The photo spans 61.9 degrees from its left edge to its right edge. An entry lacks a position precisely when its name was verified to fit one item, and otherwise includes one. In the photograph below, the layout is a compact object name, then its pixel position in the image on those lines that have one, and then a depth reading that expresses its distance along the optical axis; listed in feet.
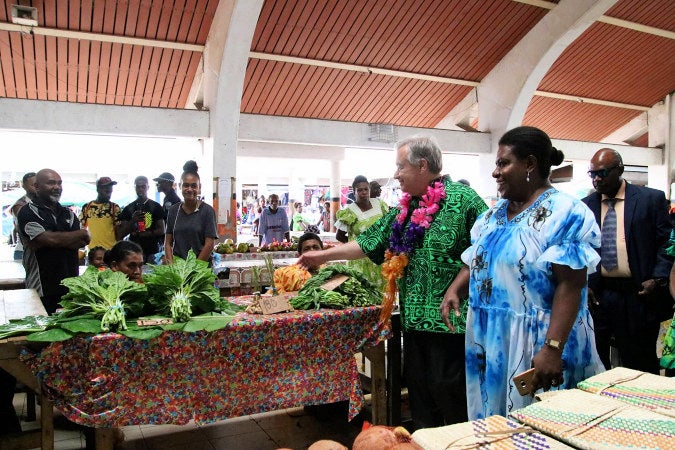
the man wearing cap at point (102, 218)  20.68
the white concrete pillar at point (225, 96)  29.84
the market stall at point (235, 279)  21.81
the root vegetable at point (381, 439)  4.85
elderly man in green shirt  9.44
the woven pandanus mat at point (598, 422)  4.14
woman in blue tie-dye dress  6.95
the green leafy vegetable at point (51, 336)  8.57
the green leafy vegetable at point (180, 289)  10.25
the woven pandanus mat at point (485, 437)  4.24
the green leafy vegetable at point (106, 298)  9.31
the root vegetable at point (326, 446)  4.75
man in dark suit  11.81
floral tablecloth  9.08
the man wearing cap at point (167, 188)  22.70
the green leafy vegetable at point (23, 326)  8.83
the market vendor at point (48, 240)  14.58
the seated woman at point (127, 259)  13.12
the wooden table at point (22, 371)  8.73
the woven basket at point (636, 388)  4.85
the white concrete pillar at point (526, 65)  34.78
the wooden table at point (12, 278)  19.19
